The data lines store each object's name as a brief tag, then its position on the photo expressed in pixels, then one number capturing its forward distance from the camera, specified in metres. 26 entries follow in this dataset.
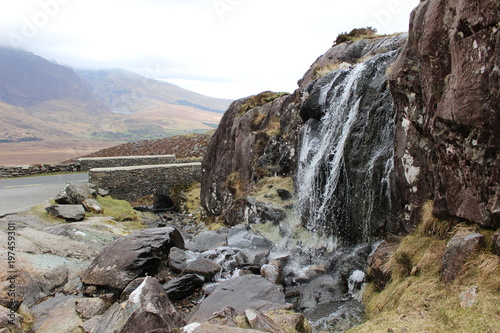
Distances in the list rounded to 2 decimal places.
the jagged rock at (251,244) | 10.07
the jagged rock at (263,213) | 12.05
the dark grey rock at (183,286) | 7.77
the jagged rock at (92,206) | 15.27
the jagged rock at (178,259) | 9.02
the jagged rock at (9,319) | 5.63
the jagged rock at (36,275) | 7.09
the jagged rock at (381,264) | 6.48
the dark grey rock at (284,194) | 12.85
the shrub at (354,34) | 17.75
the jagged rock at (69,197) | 14.60
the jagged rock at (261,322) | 4.50
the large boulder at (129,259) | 8.12
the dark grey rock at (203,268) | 8.78
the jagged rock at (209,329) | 4.09
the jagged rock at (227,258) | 9.58
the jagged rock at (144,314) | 4.70
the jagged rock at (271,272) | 8.38
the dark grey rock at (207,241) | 11.73
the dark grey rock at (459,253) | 4.92
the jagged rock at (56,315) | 6.24
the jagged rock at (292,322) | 4.94
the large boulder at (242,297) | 6.42
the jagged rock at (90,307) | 6.84
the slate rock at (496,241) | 4.70
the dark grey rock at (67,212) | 13.03
